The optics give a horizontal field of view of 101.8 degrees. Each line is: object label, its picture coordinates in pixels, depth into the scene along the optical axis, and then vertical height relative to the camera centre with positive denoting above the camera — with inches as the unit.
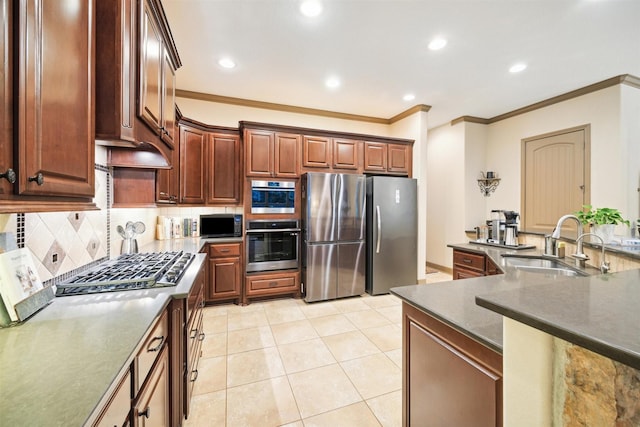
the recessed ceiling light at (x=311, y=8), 81.6 +66.0
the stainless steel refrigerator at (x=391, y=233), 147.3 -11.7
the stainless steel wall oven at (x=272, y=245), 134.0 -17.1
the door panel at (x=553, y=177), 141.4 +21.1
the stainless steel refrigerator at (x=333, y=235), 136.6 -12.4
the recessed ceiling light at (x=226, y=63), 114.4 +67.0
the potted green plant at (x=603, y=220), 73.4 -2.0
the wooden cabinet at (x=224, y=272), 128.0 -29.8
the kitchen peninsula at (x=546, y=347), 20.4 -14.5
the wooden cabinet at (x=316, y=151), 143.5 +34.3
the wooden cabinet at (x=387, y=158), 156.9 +33.9
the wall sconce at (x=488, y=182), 182.9 +21.7
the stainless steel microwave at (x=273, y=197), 134.5 +8.3
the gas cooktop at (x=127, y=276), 52.8 -14.5
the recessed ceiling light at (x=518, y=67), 117.2 +67.1
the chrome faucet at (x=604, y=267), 62.0 -12.9
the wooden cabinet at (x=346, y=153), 149.7 +34.6
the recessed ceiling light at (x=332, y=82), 130.8 +67.2
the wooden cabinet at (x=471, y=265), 94.9 -20.1
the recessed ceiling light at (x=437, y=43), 100.0 +66.5
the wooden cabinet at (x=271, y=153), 133.8 +31.2
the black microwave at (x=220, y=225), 140.7 -7.0
